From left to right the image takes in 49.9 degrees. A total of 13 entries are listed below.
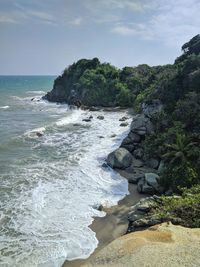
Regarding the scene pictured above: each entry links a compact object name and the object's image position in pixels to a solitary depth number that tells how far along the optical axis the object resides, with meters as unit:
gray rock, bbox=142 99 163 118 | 24.58
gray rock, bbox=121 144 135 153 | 22.69
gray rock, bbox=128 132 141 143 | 23.30
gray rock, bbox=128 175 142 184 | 18.23
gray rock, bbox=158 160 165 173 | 18.28
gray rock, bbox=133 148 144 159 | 21.77
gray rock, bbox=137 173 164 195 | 16.78
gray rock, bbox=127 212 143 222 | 13.08
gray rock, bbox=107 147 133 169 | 20.39
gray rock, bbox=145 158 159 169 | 20.16
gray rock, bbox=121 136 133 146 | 23.08
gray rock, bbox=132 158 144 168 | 20.68
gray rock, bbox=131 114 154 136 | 23.54
